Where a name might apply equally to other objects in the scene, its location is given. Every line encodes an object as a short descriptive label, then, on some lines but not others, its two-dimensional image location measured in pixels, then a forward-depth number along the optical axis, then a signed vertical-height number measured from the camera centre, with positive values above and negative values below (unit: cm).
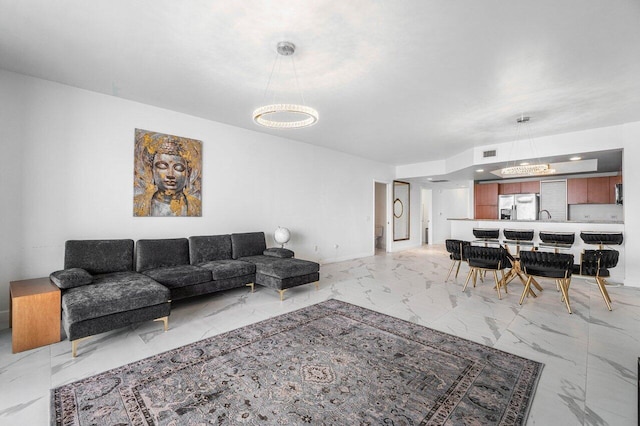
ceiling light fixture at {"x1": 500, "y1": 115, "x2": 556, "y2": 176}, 532 +80
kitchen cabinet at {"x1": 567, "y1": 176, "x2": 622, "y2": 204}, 729 +56
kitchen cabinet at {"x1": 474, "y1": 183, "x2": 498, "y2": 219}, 905 +36
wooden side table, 263 -98
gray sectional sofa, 274 -79
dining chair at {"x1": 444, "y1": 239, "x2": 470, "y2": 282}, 510 -65
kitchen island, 527 -34
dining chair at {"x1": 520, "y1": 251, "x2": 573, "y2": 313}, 378 -75
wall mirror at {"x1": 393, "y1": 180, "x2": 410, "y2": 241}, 967 +7
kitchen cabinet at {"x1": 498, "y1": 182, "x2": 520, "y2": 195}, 878 +72
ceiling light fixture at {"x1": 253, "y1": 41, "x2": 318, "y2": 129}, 275 +104
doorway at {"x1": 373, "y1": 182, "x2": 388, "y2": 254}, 985 -18
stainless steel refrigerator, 840 +16
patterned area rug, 183 -131
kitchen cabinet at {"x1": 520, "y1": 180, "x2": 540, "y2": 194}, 845 +73
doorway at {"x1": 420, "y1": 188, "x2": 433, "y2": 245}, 1145 -9
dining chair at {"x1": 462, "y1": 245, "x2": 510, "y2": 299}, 450 -77
